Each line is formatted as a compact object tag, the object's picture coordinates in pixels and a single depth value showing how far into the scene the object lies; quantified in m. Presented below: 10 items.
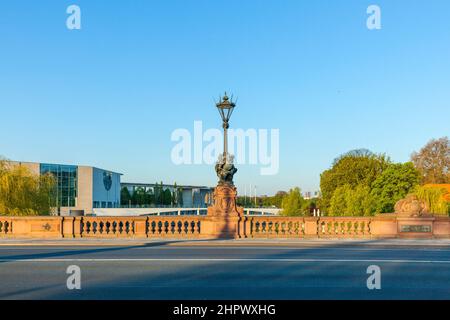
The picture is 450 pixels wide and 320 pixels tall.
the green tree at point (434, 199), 51.09
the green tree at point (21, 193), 38.16
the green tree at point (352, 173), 73.12
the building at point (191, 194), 174.11
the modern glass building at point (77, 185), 86.38
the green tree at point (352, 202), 62.31
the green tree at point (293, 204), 90.94
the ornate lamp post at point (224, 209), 22.30
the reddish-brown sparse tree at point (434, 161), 85.38
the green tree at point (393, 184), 63.78
